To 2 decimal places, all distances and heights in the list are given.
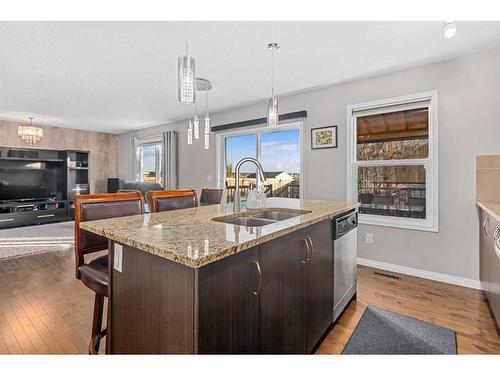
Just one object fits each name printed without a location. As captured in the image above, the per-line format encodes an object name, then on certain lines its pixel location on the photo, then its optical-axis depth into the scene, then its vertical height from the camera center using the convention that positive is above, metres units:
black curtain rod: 3.82 +1.08
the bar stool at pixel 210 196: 3.60 -0.10
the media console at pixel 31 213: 5.52 -0.52
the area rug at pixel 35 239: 3.85 -0.84
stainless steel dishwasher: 1.93 -0.55
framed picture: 3.56 +0.70
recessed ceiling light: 1.90 +1.14
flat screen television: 5.82 +0.17
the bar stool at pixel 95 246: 1.47 -0.35
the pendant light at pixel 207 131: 2.93 +0.63
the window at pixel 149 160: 6.23 +0.70
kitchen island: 0.93 -0.39
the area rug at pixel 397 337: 1.72 -1.01
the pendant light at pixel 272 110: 2.34 +0.69
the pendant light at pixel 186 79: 1.71 +0.70
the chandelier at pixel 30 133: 5.16 +1.08
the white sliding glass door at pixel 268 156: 4.11 +0.56
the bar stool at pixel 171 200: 2.18 -0.09
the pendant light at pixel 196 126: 2.96 +0.69
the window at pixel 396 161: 2.95 +0.33
